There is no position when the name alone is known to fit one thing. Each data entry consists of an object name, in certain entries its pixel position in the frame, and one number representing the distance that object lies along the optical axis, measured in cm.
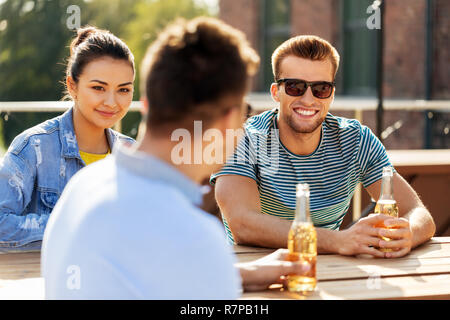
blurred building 1645
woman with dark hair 415
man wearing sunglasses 474
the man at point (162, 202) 202
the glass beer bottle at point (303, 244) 323
